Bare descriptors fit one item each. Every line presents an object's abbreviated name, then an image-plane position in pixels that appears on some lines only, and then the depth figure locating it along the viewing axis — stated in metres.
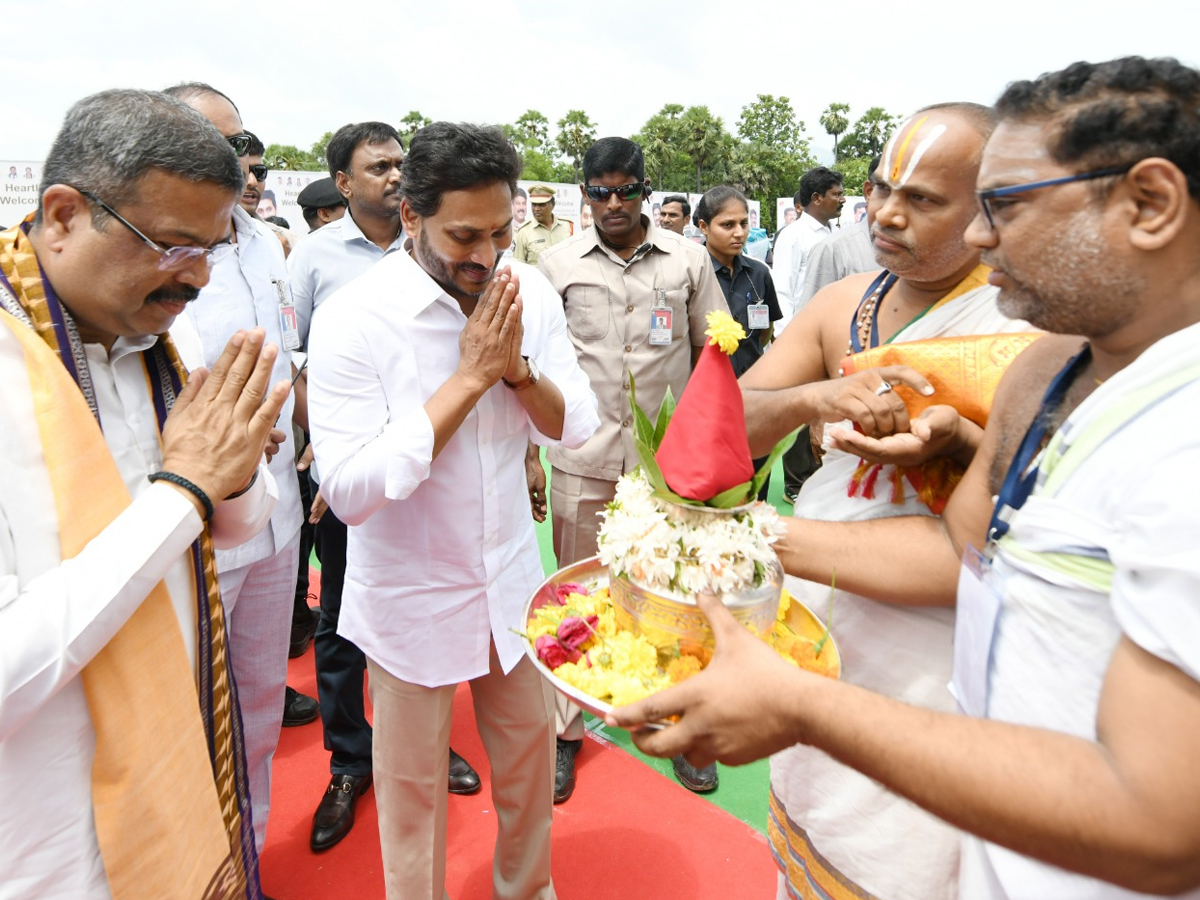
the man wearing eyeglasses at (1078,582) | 0.88
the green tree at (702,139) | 58.66
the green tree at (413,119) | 63.53
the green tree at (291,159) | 59.06
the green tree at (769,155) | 49.44
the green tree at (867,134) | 67.81
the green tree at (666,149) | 58.22
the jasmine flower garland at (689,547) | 1.40
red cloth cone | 1.42
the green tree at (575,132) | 57.91
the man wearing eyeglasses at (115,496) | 1.32
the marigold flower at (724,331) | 1.34
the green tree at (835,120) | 67.56
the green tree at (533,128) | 60.78
